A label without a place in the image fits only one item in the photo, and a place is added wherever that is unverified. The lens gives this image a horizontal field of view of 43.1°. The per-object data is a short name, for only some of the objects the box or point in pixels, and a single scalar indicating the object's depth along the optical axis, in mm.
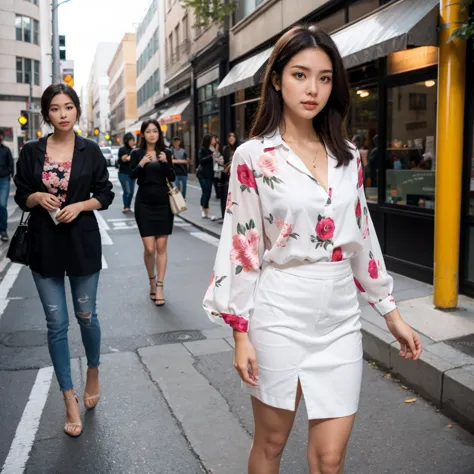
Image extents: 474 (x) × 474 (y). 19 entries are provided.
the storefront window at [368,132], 8336
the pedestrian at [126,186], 15482
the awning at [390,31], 5867
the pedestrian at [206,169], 13812
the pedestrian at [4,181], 11047
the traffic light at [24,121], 22672
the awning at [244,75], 12867
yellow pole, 5289
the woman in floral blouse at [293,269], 2033
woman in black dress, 6520
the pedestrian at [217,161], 13852
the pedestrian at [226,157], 13367
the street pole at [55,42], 21656
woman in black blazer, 3459
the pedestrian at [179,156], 15772
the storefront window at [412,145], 7082
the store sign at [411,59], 6832
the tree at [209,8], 15117
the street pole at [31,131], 43662
